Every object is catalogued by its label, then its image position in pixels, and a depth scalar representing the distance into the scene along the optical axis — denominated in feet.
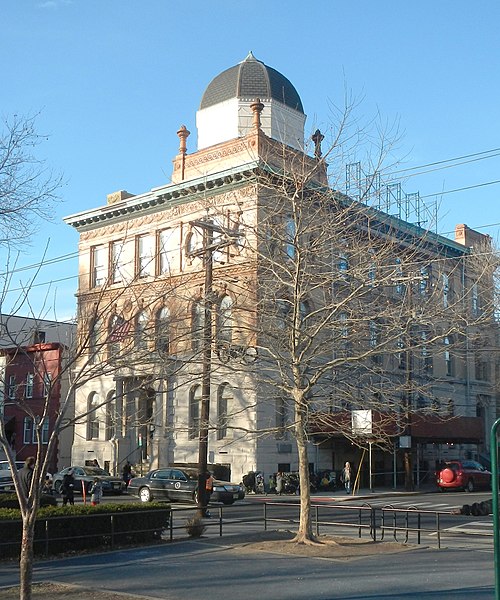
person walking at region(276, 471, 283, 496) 124.26
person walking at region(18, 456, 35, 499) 52.13
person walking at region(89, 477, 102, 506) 89.25
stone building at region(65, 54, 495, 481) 132.57
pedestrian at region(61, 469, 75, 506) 89.10
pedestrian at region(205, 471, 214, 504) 81.35
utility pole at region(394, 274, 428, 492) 130.72
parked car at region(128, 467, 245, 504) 102.97
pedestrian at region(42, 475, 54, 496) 101.44
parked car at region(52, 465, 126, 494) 122.31
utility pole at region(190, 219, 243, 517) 62.69
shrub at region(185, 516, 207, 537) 64.28
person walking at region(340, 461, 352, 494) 126.72
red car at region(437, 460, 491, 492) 132.57
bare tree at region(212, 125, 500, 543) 58.34
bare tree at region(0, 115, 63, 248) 50.11
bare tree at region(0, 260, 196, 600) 31.81
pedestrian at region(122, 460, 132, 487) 126.00
